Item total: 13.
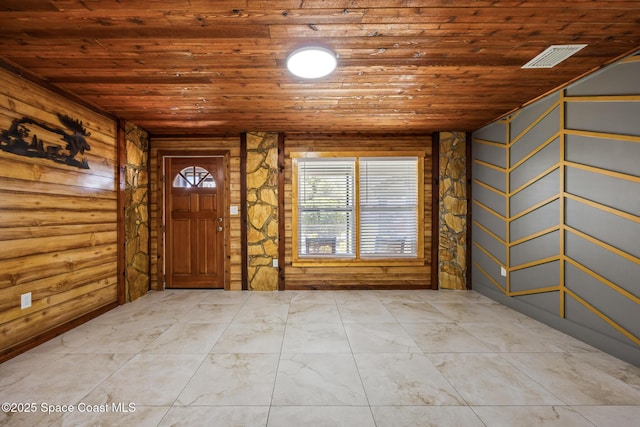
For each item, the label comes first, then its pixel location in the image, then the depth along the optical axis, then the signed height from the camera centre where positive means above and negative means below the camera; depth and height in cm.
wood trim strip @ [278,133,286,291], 443 -22
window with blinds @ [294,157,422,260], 445 +2
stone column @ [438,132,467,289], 443 -7
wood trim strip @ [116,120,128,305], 365 -6
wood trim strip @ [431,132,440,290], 446 -2
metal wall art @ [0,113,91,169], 237 +66
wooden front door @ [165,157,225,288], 447 -35
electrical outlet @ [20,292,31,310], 242 -82
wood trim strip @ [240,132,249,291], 441 -18
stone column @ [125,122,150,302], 384 -5
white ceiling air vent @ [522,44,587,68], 211 +125
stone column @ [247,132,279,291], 443 +8
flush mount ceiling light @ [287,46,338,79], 212 +120
